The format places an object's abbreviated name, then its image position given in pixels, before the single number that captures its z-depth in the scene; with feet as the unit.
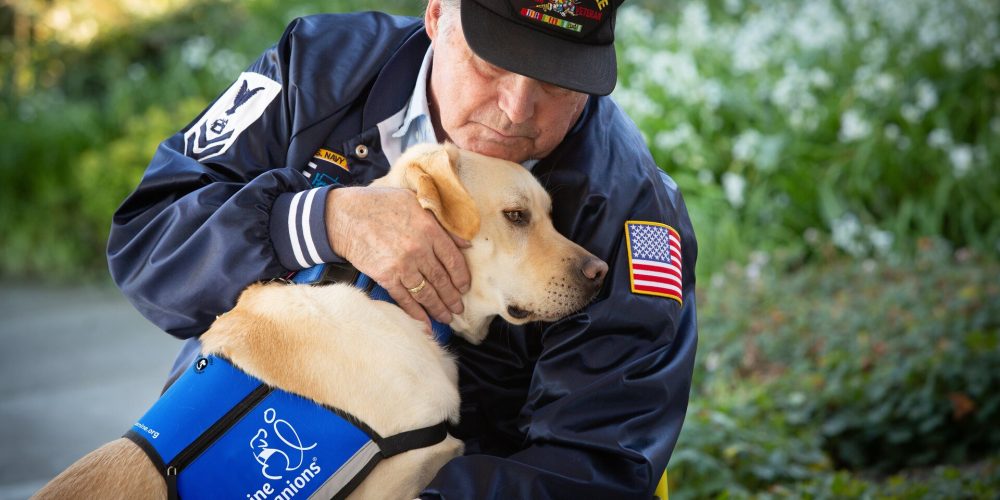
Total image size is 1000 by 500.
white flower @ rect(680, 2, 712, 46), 23.65
